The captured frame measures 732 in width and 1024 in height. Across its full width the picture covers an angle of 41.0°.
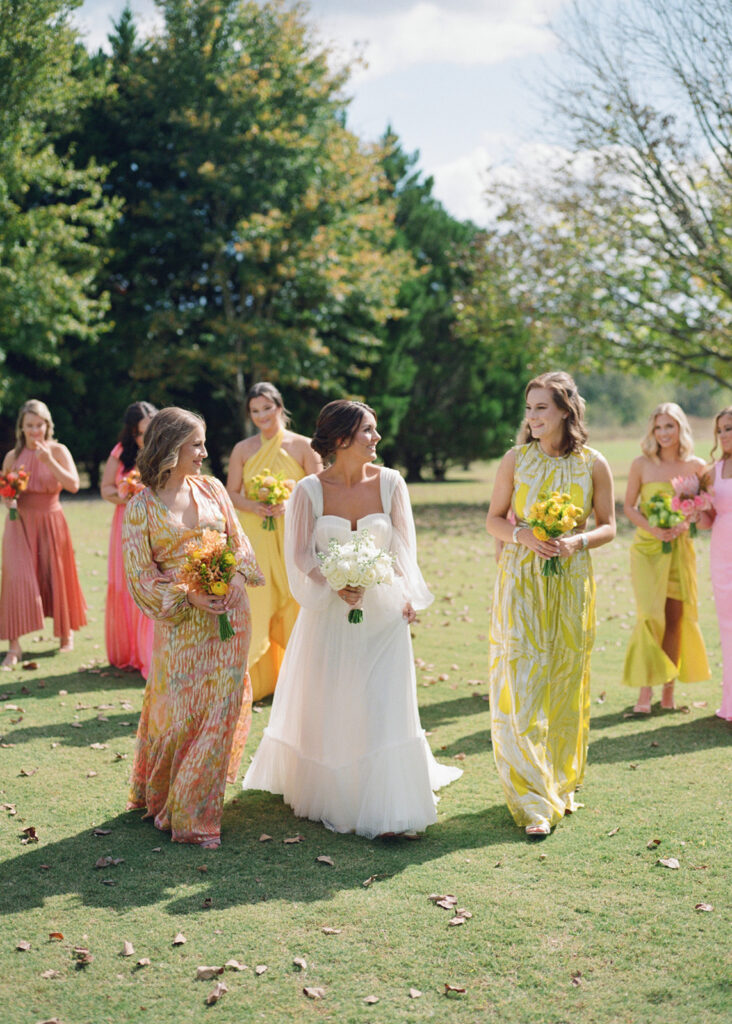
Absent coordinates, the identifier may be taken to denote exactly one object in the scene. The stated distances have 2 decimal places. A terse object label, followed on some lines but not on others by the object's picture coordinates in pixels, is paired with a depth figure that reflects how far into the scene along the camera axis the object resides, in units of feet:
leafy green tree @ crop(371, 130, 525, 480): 125.08
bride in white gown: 19.97
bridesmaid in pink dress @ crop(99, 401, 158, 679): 32.46
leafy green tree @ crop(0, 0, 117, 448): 76.79
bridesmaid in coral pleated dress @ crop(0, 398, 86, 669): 35.17
